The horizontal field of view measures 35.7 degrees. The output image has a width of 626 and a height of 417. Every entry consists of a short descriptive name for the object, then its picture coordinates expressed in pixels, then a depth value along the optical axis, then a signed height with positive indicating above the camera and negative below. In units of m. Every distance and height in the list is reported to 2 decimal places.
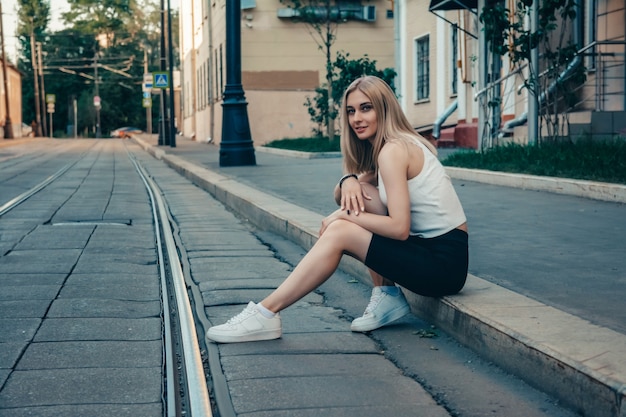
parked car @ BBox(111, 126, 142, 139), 78.31 -1.10
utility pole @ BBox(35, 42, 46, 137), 82.81 +2.14
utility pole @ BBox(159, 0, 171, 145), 37.06 +0.31
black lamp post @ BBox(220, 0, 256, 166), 18.91 +0.16
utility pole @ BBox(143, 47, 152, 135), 73.06 -0.38
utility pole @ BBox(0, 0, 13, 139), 59.19 +1.02
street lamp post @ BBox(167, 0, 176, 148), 36.49 +1.20
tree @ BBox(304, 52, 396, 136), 22.64 +1.01
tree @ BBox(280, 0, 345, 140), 25.38 +3.00
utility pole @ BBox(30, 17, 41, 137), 73.84 +0.80
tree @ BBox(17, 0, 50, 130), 98.56 +9.58
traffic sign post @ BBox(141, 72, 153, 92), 45.13 +1.77
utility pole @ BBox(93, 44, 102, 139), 79.31 +1.11
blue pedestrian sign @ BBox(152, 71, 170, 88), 34.94 +1.43
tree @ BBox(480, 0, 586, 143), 12.98 +0.87
